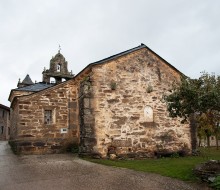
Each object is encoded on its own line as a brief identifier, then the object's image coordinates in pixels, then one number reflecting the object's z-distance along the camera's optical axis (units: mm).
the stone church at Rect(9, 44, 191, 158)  12008
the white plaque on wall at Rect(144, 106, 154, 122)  13327
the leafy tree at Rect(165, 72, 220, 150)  7539
